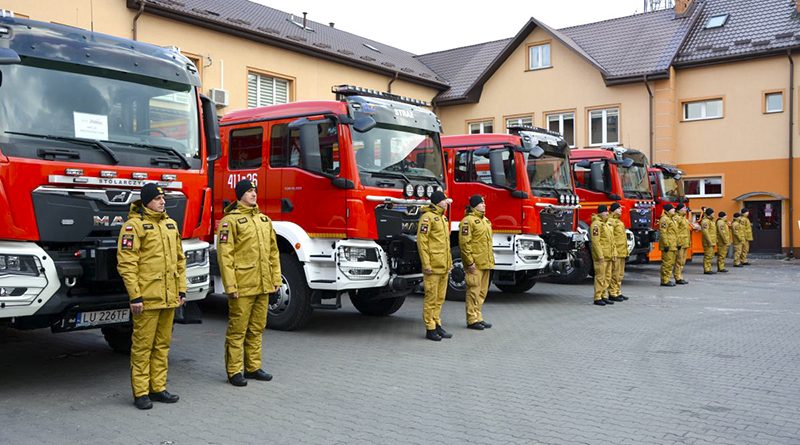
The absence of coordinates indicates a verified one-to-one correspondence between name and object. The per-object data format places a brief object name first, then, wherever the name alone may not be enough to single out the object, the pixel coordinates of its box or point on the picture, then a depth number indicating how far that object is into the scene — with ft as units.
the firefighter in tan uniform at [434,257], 28.50
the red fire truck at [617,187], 51.65
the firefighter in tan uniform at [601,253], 40.91
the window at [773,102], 76.79
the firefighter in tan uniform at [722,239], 63.14
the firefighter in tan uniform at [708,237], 60.08
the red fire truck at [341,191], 28.76
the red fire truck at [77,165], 18.61
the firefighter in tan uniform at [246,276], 21.07
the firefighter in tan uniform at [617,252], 42.57
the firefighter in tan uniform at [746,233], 69.85
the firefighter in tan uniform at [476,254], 30.81
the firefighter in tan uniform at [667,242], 50.39
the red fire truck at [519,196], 39.68
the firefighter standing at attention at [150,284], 18.30
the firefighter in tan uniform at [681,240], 51.26
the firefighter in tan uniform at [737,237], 68.90
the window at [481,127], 95.25
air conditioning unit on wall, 59.36
